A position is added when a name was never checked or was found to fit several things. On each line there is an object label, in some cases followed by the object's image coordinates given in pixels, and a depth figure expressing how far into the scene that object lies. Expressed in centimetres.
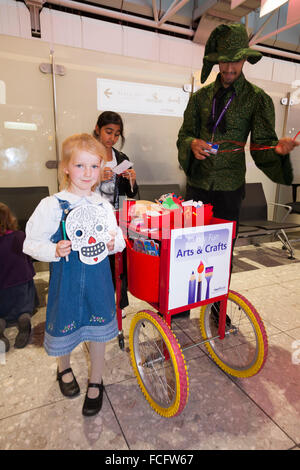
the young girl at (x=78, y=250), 124
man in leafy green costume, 165
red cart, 133
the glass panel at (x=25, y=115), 310
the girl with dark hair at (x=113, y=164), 192
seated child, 200
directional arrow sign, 353
